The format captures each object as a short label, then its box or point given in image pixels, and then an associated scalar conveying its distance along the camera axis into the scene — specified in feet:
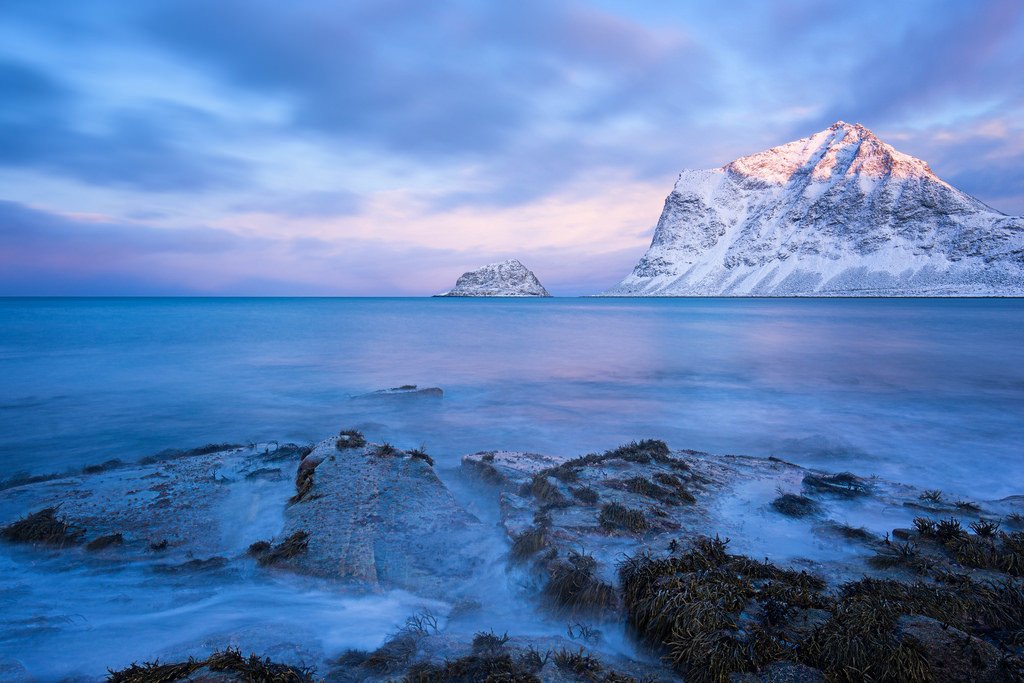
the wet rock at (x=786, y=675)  9.43
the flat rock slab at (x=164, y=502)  16.72
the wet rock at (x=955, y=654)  9.18
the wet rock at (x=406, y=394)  45.88
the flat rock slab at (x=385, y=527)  15.28
